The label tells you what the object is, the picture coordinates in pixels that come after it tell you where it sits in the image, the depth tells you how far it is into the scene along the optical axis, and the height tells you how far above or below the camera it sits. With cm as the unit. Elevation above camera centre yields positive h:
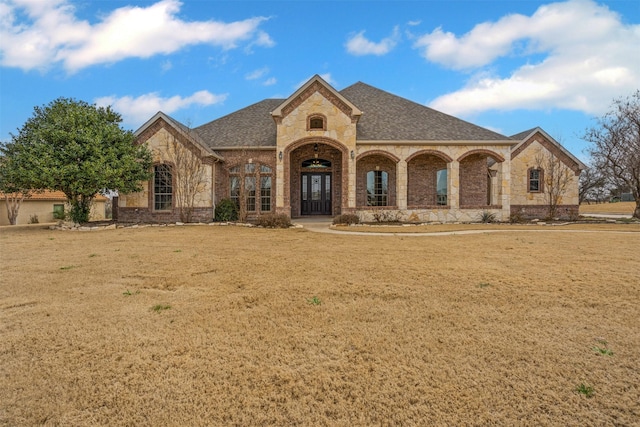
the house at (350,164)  1712 +268
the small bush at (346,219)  1597 -56
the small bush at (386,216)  1731 -44
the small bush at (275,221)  1481 -61
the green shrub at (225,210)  1750 -9
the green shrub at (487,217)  1767 -52
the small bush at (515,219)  1778 -64
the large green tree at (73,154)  1397 +250
